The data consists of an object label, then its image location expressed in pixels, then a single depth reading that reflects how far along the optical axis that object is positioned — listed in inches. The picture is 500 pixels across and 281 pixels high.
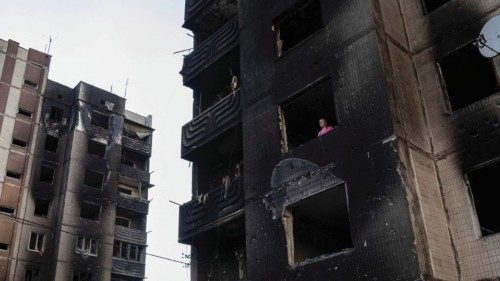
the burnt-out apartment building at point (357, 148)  366.9
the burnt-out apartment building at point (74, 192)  1355.8
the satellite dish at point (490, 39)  370.3
